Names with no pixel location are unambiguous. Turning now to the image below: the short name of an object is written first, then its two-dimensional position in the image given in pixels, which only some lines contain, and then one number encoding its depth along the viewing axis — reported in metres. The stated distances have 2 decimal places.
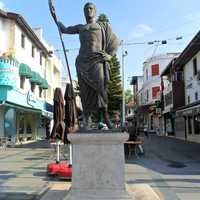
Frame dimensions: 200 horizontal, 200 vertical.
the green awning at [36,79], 18.85
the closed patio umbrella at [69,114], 8.14
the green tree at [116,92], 20.34
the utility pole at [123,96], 19.90
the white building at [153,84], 36.71
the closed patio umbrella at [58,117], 8.44
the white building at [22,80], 14.66
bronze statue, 4.58
